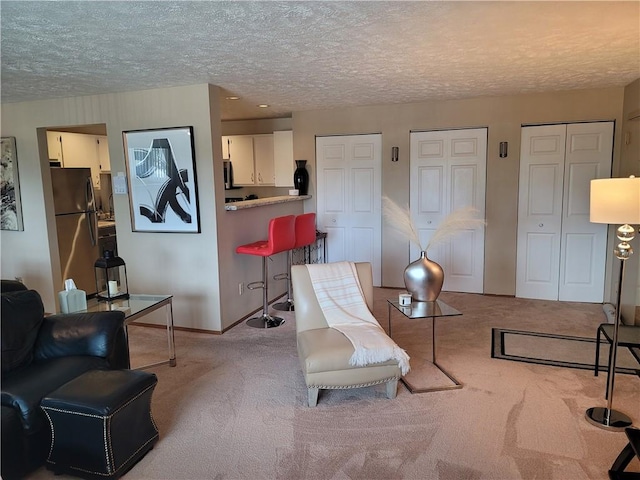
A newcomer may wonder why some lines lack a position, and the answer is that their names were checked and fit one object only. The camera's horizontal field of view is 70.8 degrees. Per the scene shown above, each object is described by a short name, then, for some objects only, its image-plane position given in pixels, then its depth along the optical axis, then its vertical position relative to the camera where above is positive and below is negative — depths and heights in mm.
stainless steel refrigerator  5109 -437
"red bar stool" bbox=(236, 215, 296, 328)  4121 -611
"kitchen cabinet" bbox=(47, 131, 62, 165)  5555 +504
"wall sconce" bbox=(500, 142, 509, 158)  5094 +316
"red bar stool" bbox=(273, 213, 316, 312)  4566 -580
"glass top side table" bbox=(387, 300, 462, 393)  3062 -924
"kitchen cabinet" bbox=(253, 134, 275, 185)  6574 +348
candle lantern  3322 -716
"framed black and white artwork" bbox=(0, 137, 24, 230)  4855 -1
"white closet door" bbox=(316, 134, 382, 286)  5727 -204
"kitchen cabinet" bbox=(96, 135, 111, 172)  6277 +459
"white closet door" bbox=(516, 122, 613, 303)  4859 -402
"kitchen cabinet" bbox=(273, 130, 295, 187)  6314 +341
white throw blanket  2848 -911
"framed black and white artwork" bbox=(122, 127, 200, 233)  4078 +48
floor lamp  2396 -224
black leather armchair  2154 -979
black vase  5926 +58
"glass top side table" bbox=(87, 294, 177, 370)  3143 -870
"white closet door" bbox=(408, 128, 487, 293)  5277 -148
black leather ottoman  2105 -1137
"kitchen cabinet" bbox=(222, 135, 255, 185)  6688 +387
